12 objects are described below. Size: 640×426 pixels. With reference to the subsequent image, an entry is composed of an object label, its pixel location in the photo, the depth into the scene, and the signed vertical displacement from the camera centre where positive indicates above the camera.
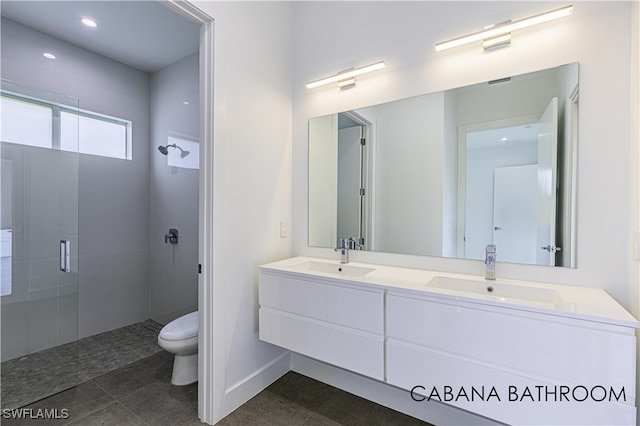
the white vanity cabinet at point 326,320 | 1.50 -0.64
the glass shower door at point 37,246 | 2.11 -0.30
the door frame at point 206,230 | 1.69 -0.12
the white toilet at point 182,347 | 2.00 -0.97
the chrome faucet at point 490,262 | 1.53 -0.28
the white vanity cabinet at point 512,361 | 1.02 -0.61
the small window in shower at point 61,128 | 2.15 +0.71
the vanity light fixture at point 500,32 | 1.39 +0.96
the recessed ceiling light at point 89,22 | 2.29 +1.52
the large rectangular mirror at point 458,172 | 1.48 +0.24
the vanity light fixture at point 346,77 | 1.94 +0.97
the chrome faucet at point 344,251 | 2.07 -0.30
